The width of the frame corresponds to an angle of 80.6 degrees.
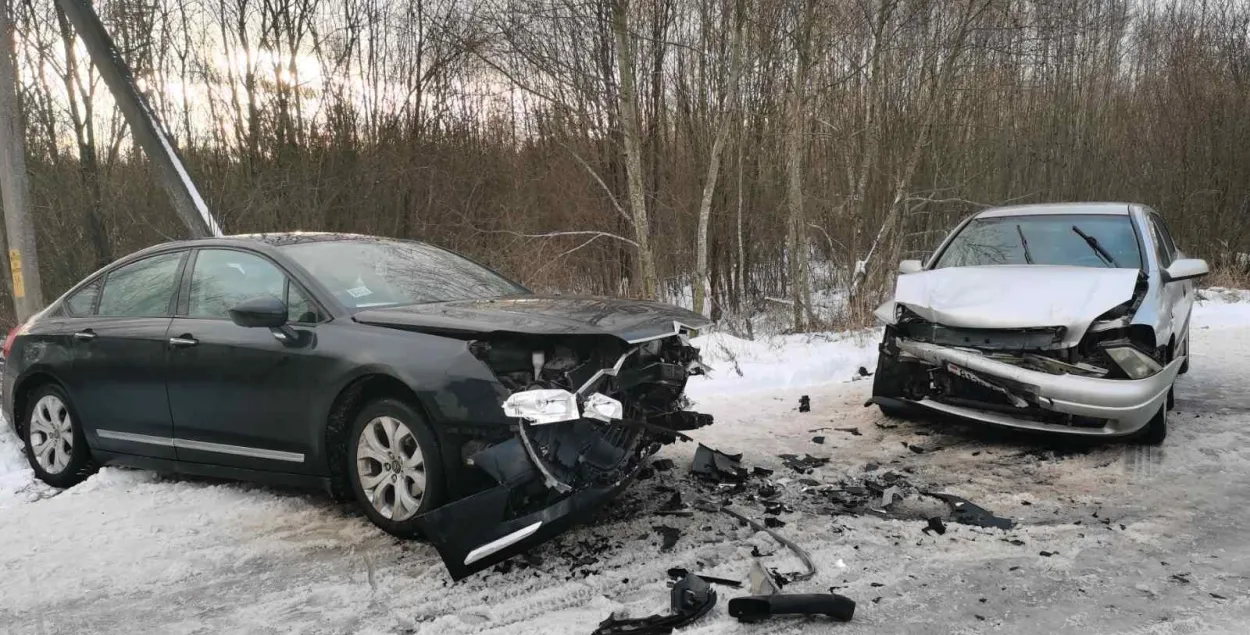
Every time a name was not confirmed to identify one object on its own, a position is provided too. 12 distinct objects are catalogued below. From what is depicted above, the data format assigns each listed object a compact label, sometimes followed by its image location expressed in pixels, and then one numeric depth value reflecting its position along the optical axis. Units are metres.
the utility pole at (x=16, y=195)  7.57
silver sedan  4.71
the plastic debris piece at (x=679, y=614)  2.88
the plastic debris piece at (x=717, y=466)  4.67
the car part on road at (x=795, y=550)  3.32
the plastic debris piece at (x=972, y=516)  3.91
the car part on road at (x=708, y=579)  3.28
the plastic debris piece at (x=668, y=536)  3.67
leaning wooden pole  8.97
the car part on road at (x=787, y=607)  2.95
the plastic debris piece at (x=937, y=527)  3.81
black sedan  3.41
